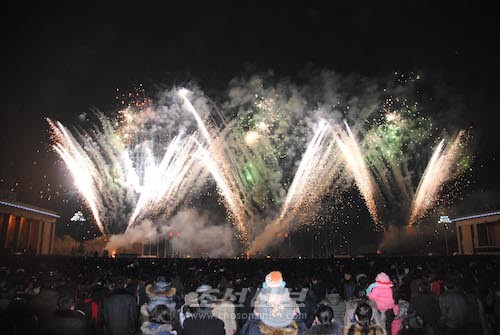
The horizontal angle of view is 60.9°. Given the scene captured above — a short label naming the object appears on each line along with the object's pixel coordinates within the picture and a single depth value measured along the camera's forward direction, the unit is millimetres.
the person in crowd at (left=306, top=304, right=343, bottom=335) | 5418
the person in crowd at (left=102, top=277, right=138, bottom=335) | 8078
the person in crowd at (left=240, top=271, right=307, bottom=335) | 5199
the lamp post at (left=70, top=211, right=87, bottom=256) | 56412
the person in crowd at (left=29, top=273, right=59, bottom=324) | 7871
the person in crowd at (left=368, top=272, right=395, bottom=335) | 8203
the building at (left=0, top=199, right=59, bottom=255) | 42094
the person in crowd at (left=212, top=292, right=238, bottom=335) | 7477
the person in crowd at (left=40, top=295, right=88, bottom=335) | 6109
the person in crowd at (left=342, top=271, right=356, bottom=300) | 11612
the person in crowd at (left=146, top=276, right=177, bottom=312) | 8033
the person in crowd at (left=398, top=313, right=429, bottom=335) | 5648
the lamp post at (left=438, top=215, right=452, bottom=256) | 58762
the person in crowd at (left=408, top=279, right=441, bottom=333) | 7922
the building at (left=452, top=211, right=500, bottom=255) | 47184
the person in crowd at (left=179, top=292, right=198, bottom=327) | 6262
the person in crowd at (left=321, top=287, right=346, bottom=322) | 8164
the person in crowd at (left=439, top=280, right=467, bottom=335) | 8195
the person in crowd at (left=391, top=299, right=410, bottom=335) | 7445
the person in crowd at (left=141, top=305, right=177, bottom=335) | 5609
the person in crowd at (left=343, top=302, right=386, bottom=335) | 5574
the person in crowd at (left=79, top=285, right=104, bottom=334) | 8326
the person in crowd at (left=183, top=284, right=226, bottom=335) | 5891
